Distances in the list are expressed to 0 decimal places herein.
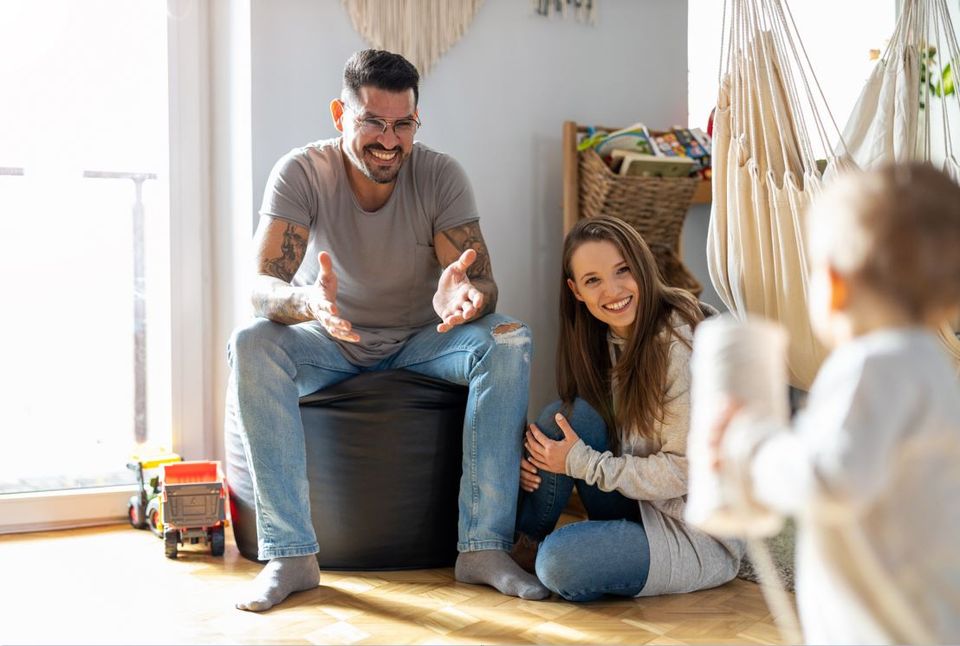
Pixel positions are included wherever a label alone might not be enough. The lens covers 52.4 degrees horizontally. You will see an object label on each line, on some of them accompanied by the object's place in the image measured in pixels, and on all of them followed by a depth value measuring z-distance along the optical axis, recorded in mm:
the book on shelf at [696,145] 2607
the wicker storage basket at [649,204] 2447
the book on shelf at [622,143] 2490
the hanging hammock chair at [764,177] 1808
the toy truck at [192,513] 2064
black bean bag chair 1944
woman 1726
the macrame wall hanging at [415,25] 2430
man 1788
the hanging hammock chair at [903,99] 1946
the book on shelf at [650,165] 2443
